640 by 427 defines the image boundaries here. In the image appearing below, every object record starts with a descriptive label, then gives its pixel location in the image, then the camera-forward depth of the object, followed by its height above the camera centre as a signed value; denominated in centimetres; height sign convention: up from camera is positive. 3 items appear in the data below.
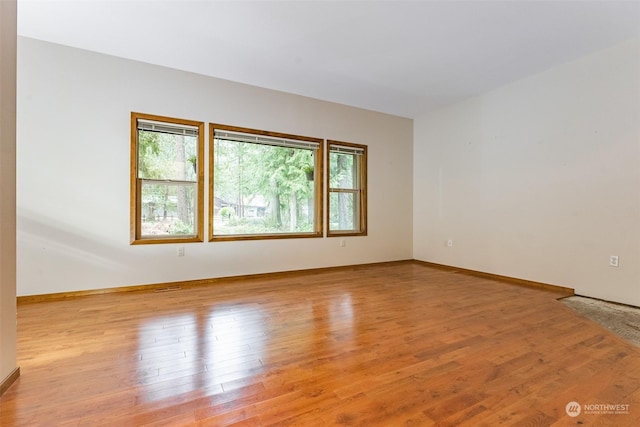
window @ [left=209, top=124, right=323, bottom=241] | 421 +46
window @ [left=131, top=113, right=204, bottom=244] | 370 +45
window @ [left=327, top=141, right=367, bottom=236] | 510 +43
